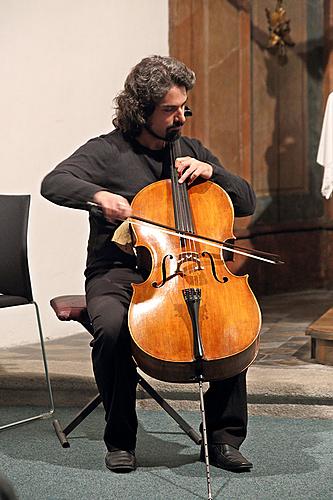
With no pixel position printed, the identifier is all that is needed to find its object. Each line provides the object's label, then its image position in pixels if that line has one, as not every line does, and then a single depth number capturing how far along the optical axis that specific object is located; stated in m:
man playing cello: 4.76
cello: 4.42
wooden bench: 6.32
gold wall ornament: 9.91
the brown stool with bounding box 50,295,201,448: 5.15
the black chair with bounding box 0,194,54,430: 5.83
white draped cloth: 8.08
